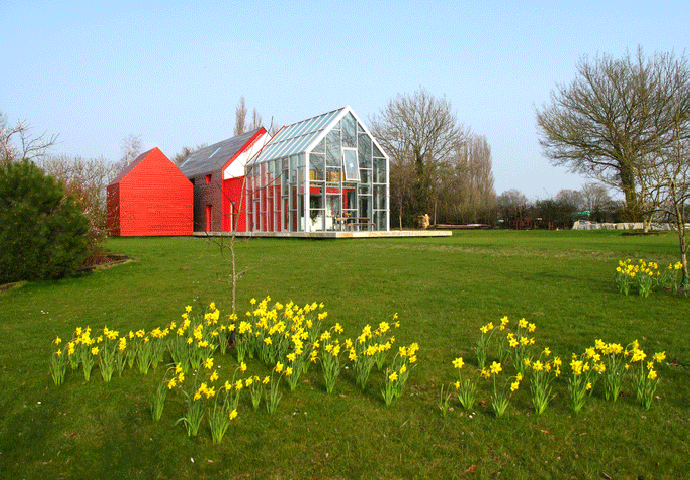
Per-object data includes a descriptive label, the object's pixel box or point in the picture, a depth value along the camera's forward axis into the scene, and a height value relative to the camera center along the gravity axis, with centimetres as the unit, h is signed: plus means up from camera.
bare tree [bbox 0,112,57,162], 1686 +275
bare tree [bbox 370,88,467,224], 3631 +632
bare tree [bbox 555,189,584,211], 3345 +218
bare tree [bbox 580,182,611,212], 3350 +263
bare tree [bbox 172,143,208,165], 6200 +922
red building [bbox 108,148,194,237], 3072 +201
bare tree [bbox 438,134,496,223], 3694 +236
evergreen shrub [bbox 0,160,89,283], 1025 +6
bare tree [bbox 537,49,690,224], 2552 +591
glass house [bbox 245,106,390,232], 2438 +236
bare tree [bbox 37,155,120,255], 1295 +70
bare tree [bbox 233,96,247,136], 5109 +1115
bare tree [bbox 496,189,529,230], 3369 +96
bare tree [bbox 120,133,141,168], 5466 +807
